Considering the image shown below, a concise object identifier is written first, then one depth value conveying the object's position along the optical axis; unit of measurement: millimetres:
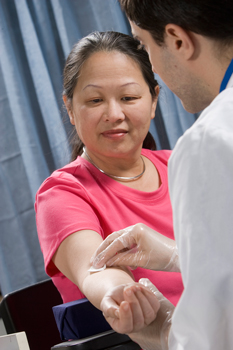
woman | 1192
